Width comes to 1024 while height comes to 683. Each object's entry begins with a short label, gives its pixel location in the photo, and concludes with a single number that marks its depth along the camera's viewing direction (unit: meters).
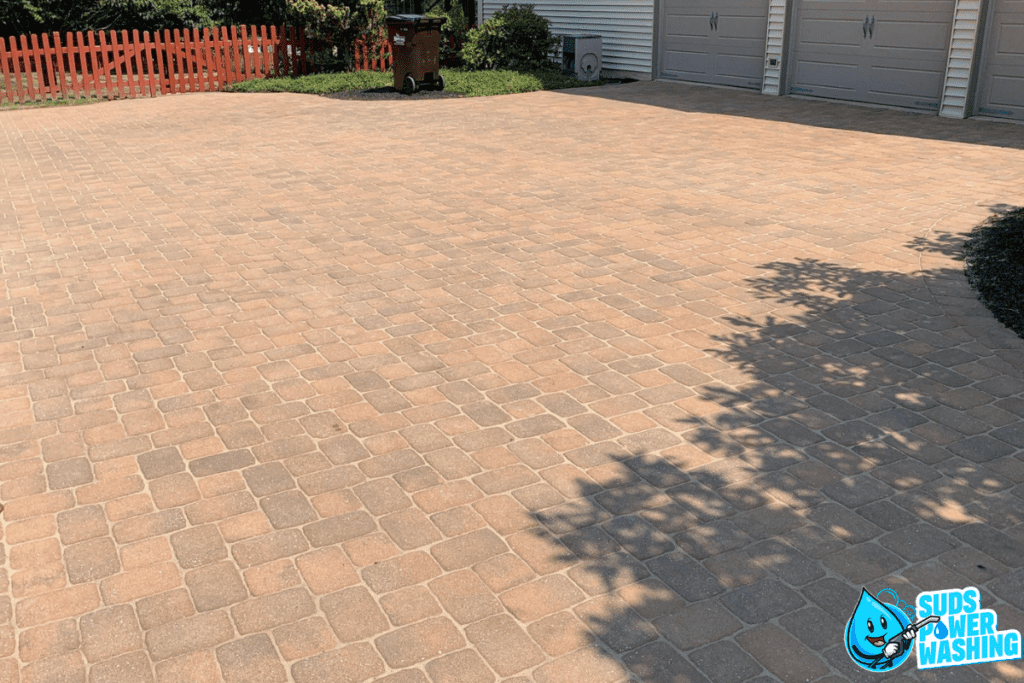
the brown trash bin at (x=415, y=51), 17.61
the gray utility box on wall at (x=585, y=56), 19.95
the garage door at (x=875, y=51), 14.27
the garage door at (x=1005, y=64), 13.23
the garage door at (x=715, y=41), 17.25
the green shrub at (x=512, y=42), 20.56
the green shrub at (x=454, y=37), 21.89
